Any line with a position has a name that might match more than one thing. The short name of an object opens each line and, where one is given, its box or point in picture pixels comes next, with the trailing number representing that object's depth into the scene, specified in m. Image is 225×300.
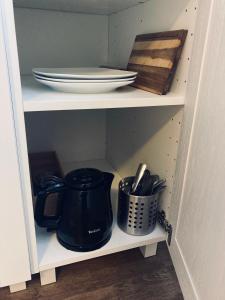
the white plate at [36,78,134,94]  0.59
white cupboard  0.54
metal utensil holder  0.75
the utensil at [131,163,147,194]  0.77
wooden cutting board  0.62
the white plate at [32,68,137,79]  0.58
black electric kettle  0.68
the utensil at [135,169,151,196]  0.76
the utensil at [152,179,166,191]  0.76
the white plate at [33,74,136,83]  0.59
